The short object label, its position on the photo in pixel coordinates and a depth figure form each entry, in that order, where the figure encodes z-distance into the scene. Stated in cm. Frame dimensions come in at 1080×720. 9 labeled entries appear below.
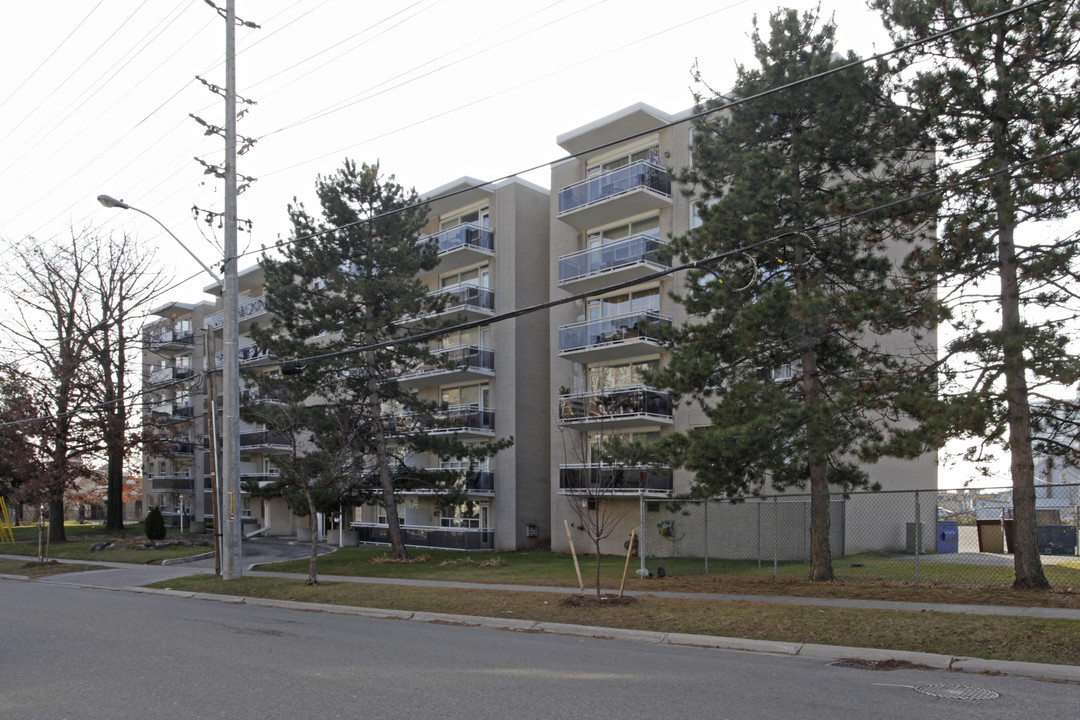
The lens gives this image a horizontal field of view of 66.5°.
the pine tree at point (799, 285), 1537
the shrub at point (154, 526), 3725
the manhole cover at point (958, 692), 767
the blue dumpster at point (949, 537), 2644
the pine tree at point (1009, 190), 1368
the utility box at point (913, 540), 2488
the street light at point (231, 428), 2080
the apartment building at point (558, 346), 2706
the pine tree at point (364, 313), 2605
